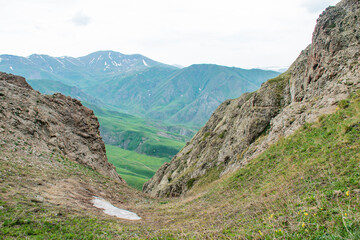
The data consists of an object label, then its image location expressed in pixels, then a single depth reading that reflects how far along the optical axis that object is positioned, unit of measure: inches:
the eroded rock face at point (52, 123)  1360.7
